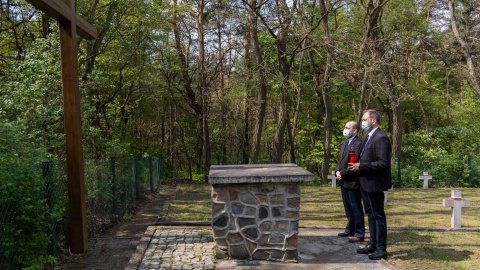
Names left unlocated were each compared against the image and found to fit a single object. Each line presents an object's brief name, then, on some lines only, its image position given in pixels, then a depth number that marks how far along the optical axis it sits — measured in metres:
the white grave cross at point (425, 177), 15.15
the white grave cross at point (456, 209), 7.25
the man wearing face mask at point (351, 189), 6.04
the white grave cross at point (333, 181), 14.70
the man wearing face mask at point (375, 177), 5.18
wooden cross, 5.73
